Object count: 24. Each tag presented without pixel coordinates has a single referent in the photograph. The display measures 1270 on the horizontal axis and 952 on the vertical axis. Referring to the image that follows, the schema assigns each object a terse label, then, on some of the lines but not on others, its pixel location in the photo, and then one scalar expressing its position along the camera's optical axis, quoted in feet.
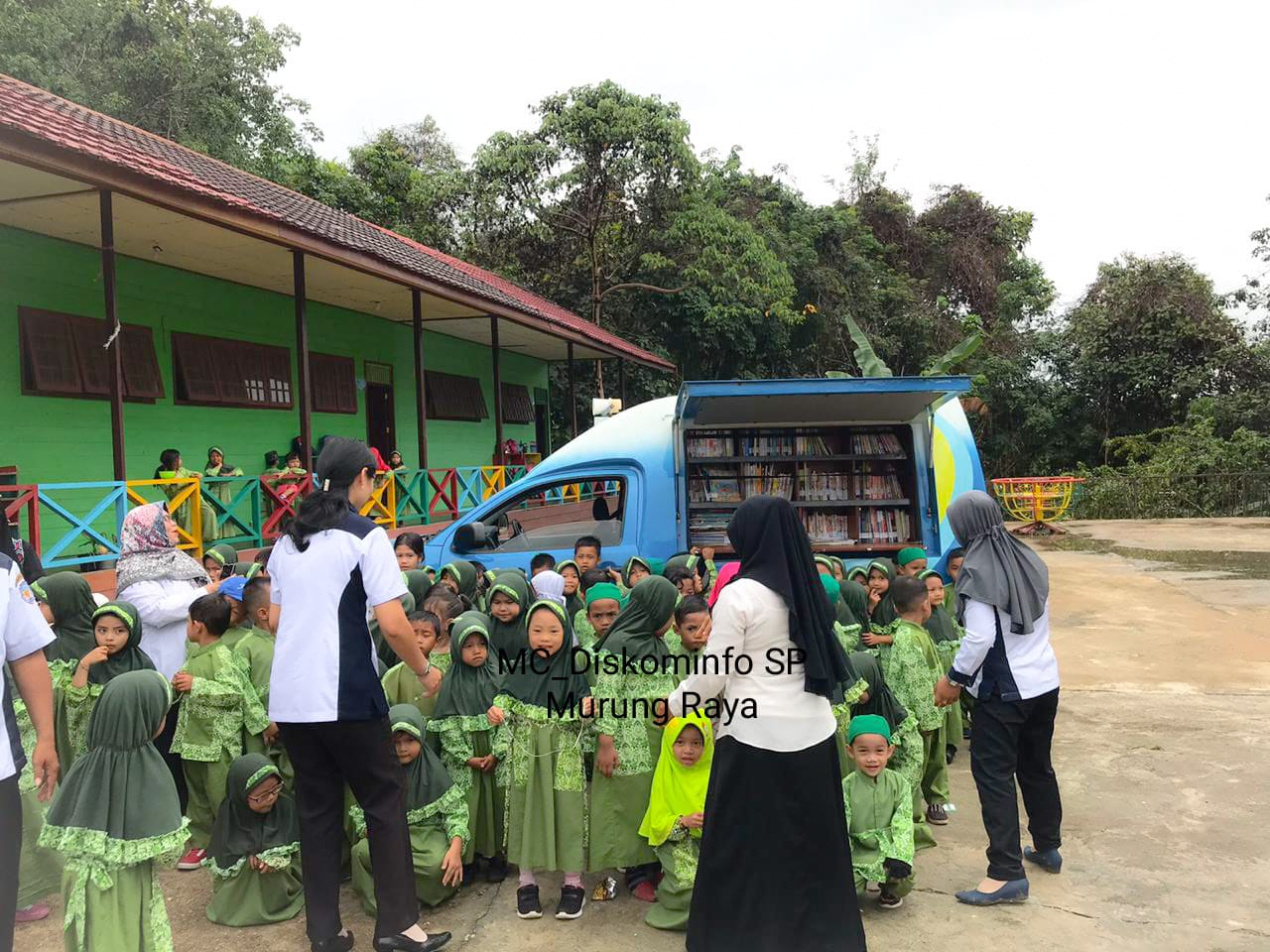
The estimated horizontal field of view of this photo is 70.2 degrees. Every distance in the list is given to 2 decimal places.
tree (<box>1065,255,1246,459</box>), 79.71
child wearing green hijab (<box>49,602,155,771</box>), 11.93
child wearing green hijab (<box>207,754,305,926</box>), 10.98
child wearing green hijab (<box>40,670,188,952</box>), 9.02
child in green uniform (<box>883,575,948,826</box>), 13.51
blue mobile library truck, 21.07
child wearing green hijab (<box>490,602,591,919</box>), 11.45
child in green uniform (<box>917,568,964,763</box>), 15.88
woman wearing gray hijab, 11.25
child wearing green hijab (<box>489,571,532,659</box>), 12.73
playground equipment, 55.31
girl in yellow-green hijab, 10.88
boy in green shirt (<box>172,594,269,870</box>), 12.28
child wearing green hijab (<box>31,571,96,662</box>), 12.89
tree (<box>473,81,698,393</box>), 65.26
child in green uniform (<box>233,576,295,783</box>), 12.61
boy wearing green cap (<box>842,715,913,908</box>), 10.89
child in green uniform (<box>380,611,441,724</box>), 12.47
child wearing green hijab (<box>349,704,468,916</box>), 11.09
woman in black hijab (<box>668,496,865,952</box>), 8.74
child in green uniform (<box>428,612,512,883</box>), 11.93
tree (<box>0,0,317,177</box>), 61.87
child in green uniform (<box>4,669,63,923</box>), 11.25
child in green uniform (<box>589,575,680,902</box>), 11.60
